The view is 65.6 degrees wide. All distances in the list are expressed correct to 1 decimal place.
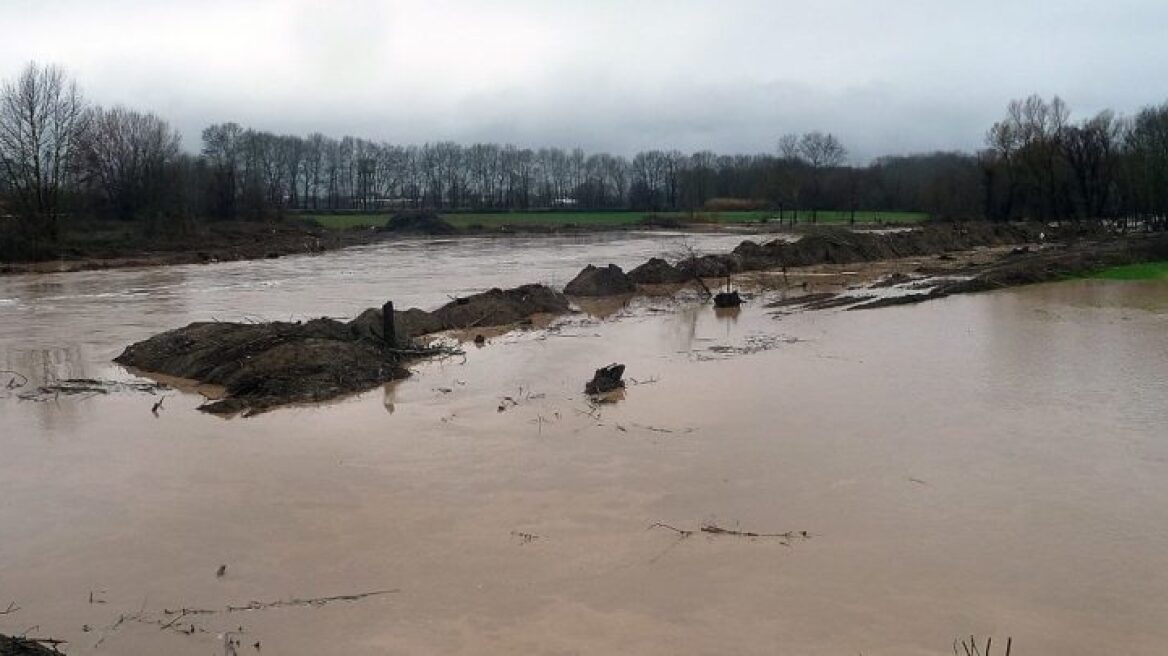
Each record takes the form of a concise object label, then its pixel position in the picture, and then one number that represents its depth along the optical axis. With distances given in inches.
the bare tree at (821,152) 4586.6
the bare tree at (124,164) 2420.0
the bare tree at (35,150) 1819.6
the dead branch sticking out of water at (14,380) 597.6
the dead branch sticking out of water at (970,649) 233.8
